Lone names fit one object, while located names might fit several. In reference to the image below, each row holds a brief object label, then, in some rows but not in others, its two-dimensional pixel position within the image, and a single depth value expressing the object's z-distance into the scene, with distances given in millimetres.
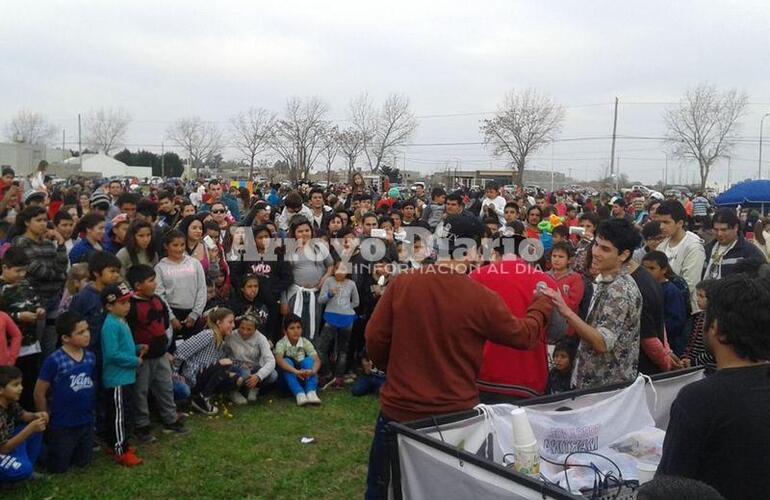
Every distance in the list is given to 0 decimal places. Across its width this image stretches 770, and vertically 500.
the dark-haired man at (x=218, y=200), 10805
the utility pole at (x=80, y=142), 69225
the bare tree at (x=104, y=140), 68938
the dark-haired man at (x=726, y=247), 6246
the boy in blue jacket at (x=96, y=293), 5164
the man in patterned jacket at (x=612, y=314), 3748
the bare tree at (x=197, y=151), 59406
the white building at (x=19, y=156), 42875
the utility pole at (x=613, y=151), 43750
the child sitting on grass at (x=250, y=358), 6551
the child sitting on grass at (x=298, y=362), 6719
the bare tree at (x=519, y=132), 40438
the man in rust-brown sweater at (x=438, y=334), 3111
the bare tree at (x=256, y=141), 39438
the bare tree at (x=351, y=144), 37500
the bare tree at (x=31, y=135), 66375
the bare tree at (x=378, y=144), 37594
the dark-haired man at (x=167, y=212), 8848
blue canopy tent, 17781
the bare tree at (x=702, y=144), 42125
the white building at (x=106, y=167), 59188
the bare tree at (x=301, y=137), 37000
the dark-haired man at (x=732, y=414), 1946
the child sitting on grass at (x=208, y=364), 6266
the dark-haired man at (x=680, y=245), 6320
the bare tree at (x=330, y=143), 37781
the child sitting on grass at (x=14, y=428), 4297
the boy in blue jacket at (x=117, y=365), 4996
